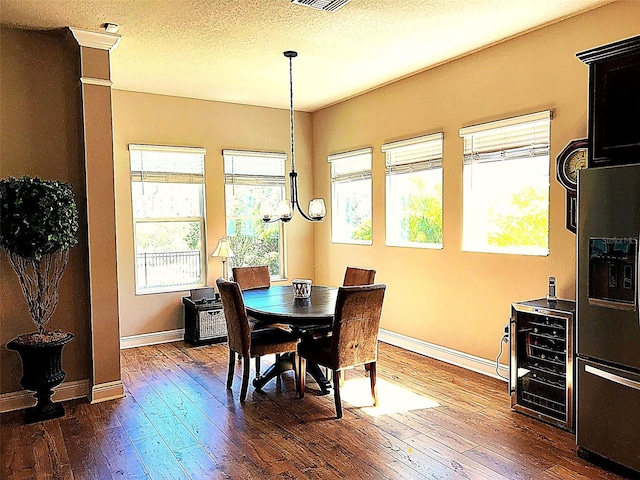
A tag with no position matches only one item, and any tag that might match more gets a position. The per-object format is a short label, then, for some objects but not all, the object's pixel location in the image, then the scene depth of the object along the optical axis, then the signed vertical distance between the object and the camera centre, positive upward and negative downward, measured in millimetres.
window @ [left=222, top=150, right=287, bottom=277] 6258 +301
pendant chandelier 4152 +126
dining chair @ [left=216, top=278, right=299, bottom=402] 3738 -871
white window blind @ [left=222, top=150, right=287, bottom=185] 6199 +757
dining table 3629 -641
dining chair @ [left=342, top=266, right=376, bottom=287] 4566 -492
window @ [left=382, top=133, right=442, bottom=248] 4926 +333
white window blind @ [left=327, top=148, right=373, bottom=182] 5836 +735
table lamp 5859 -274
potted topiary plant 3361 -187
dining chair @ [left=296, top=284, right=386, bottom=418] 3428 -807
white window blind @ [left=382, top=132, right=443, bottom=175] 4859 +715
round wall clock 3504 +416
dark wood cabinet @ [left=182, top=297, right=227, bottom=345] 5520 -1058
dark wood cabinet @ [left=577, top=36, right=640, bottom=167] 2670 +647
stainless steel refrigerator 2582 -519
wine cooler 3230 -955
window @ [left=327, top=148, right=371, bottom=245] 5918 +348
